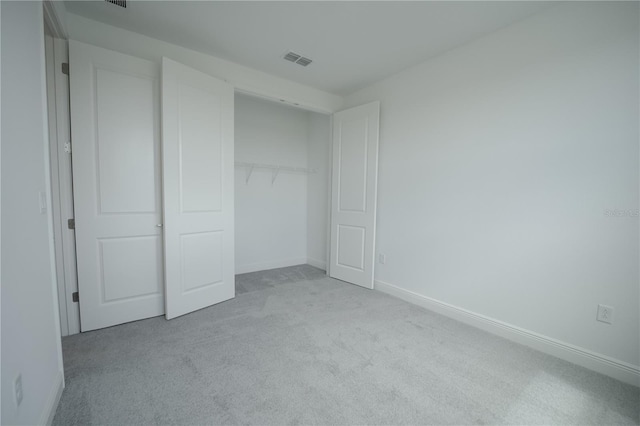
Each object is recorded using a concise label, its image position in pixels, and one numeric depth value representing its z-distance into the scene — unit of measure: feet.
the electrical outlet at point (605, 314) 5.85
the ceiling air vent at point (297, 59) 9.05
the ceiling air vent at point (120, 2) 6.60
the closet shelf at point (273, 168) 12.68
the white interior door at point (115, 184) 7.04
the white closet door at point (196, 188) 7.82
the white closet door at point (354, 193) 10.95
